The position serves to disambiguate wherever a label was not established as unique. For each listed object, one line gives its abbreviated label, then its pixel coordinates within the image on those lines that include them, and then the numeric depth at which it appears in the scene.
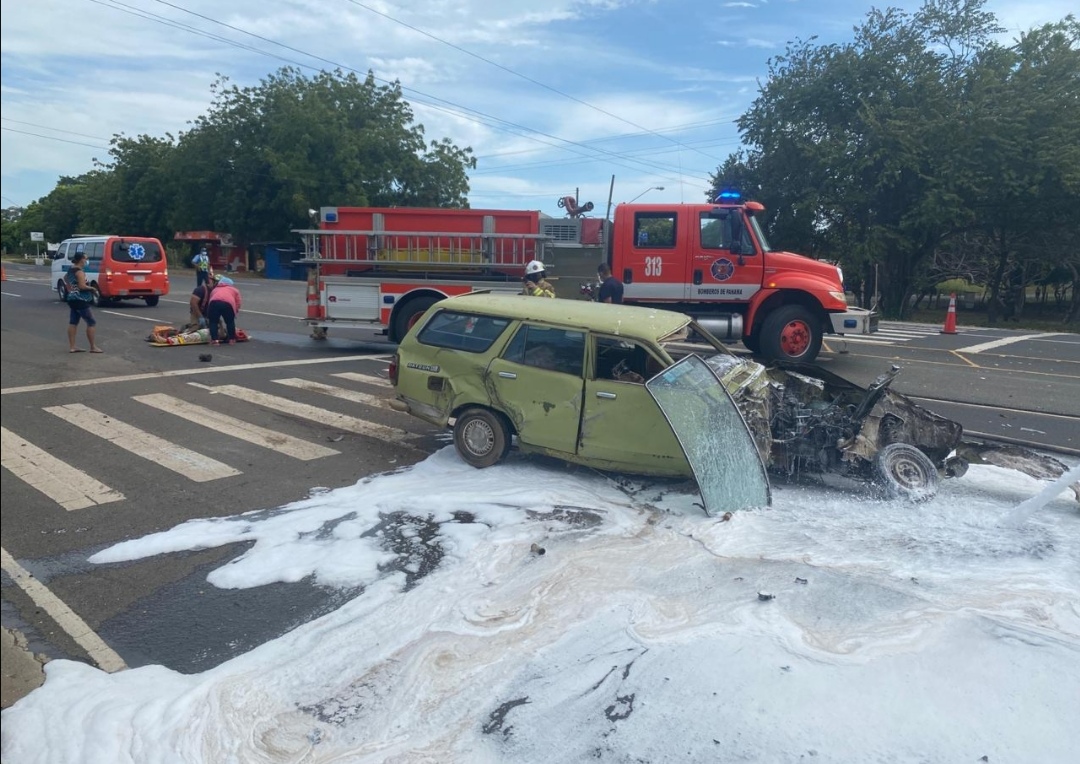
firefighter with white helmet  9.94
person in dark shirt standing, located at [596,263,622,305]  11.59
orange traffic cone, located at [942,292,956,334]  20.47
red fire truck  12.63
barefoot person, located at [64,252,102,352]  12.19
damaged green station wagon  5.61
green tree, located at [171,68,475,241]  46.03
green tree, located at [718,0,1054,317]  25.72
